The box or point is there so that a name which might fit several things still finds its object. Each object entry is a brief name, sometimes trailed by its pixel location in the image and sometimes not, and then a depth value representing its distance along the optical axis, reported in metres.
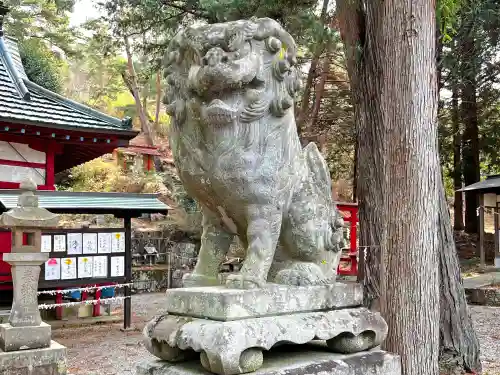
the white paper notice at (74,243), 8.98
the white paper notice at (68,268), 8.83
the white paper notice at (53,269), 8.66
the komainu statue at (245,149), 2.29
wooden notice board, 8.76
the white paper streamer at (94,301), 9.10
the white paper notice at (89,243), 9.12
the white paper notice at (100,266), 9.19
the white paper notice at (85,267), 9.01
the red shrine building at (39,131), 8.71
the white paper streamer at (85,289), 8.61
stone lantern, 6.41
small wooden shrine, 15.46
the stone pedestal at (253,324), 2.10
